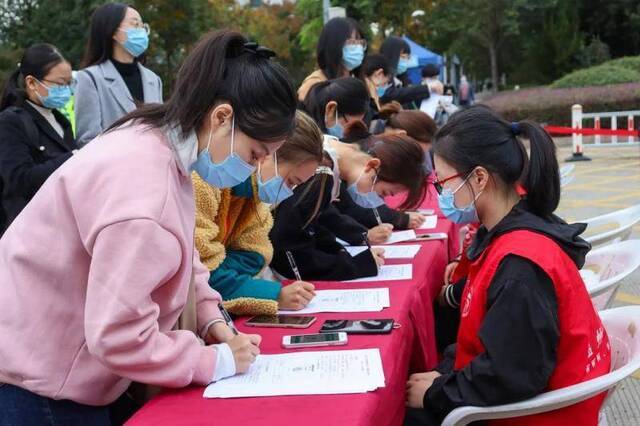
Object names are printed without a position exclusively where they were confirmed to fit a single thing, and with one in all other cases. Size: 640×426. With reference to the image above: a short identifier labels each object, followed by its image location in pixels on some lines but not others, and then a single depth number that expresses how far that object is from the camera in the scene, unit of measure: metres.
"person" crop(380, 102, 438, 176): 4.74
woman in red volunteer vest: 1.81
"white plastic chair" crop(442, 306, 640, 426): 1.78
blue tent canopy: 18.19
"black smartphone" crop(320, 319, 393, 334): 2.06
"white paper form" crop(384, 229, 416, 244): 3.71
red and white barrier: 12.01
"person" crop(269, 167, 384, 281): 2.85
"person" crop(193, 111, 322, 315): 2.23
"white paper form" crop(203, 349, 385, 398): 1.64
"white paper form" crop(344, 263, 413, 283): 2.81
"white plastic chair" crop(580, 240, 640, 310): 2.59
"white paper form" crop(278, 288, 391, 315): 2.36
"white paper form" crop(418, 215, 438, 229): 4.10
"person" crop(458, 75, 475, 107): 20.92
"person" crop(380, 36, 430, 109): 6.79
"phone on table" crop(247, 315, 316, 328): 2.18
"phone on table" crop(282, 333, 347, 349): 1.96
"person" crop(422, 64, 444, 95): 10.32
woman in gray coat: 4.07
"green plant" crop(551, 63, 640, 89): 20.77
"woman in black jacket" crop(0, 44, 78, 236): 3.73
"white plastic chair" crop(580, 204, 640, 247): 3.47
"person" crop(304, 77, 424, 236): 3.83
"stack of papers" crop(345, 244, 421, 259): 3.11
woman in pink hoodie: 1.39
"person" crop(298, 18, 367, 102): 5.16
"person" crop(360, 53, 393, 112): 5.80
